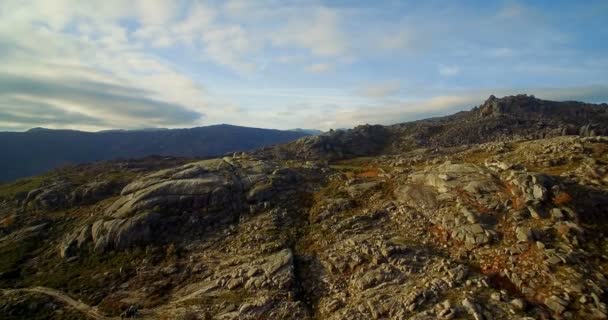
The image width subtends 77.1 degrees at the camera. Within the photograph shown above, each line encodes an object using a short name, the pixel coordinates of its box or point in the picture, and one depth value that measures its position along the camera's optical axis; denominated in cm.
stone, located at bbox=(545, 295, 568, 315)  2205
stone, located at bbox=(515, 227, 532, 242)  2772
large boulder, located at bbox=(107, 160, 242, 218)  4238
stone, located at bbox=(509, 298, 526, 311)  2242
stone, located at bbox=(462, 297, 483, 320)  2225
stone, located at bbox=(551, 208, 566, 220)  2897
